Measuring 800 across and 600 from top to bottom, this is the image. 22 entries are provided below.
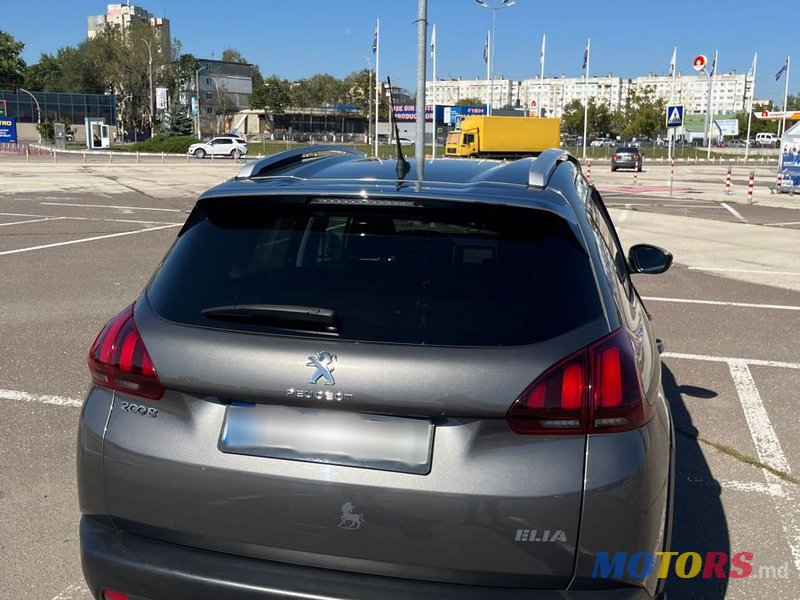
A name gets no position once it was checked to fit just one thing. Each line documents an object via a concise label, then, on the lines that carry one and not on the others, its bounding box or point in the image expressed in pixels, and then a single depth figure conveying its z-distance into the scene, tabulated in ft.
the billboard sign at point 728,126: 365.10
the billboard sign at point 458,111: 231.71
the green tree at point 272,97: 354.95
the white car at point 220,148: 179.22
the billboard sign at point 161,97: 255.91
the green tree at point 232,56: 436.76
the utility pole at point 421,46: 58.29
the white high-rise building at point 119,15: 531.17
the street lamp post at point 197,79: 340.31
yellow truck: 141.28
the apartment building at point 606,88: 621.72
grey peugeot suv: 6.48
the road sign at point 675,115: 82.11
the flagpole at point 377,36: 143.02
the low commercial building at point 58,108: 297.94
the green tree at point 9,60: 334.44
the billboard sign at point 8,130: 195.62
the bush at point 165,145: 205.63
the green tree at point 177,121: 275.59
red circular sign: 137.08
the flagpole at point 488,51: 182.01
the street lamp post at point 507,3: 121.94
